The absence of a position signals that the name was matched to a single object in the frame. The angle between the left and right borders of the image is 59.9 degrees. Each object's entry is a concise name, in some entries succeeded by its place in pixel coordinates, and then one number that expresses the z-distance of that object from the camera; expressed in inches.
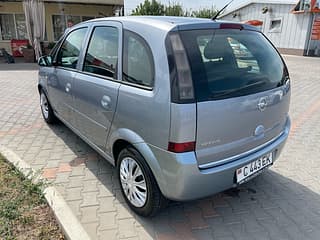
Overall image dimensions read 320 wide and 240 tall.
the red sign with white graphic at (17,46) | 597.0
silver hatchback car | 80.0
